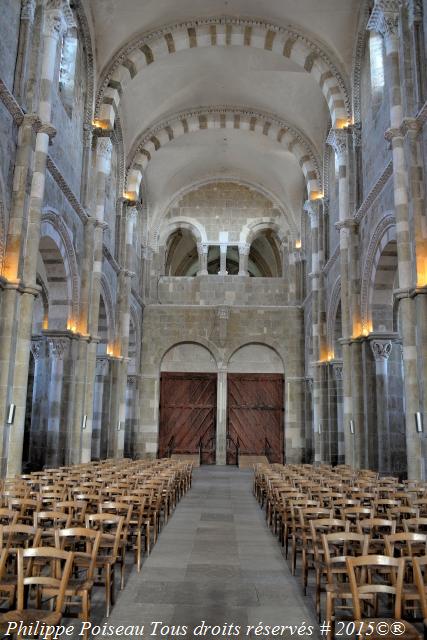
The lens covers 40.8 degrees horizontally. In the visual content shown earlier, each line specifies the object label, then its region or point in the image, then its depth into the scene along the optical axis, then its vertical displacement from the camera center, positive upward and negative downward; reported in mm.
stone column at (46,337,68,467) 15984 +1059
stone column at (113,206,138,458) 21719 +4463
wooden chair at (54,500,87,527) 6633 -773
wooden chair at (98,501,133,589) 6348 -926
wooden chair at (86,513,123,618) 5461 -1148
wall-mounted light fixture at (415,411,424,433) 11523 +483
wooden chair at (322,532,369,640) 4547 -1160
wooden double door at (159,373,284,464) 26844 +1319
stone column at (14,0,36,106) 12433 +8467
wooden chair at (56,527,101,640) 4609 -1185
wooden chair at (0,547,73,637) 4020 -1064
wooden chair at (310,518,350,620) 5629 -1040
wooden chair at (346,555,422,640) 3932 -1047
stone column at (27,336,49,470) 16328 +1053
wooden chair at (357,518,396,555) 5879 -1040
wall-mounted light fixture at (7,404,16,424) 11453 +520
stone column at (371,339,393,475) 15938 +1642
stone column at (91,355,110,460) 20698 +1443
